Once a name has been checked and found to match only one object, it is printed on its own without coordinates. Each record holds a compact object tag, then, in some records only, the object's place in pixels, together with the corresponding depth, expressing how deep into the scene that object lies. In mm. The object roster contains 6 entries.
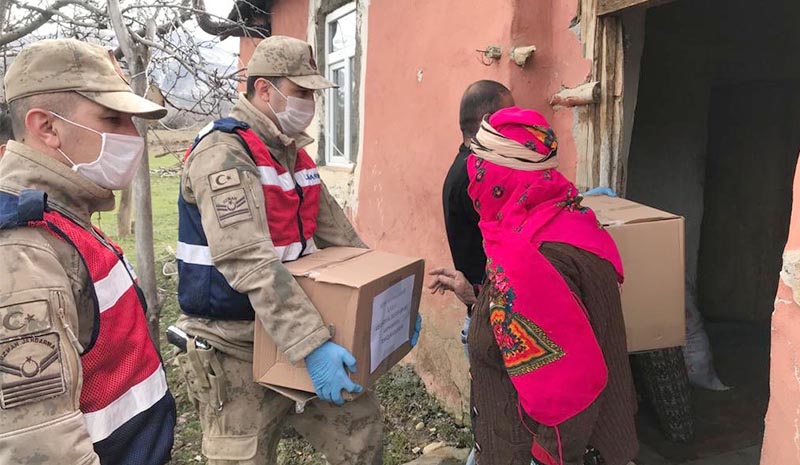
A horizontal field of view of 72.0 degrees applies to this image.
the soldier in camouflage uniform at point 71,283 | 1083
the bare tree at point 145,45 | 3761
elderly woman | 1509
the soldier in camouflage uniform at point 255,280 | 1839
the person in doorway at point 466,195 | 2449
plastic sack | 3531
